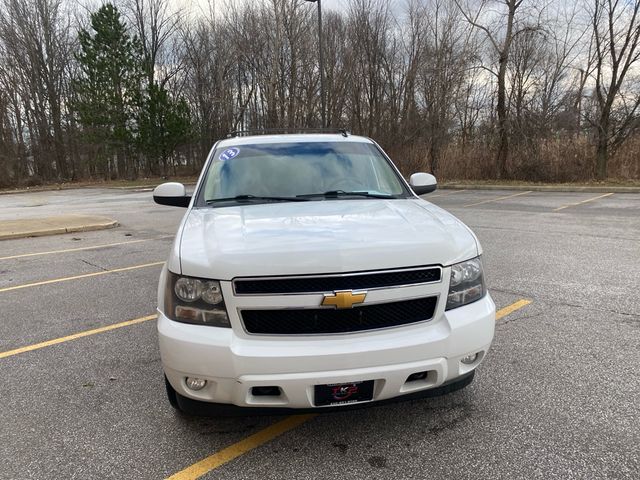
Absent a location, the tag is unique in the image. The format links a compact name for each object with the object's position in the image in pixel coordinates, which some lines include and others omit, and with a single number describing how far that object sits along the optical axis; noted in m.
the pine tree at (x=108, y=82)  35.12
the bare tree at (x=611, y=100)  18.06
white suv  2.21
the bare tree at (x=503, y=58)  20.50
